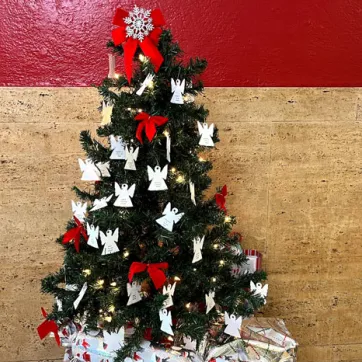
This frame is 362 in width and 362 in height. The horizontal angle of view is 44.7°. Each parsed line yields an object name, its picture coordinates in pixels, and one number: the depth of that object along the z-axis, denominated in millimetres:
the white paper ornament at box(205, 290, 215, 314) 1937
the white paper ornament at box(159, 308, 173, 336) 1812
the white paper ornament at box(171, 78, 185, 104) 1750
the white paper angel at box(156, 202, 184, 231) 1789
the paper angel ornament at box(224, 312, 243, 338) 1979
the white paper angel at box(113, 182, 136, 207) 1753
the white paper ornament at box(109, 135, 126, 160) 1786
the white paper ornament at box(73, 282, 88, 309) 1851
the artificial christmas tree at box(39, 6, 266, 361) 1757
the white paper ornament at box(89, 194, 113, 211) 1784
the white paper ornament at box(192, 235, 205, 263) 1842
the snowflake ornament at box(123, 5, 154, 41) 1724
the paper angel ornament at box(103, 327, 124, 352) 1872
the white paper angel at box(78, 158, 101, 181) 1798
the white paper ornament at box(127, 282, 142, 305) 1859
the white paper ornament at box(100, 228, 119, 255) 1773
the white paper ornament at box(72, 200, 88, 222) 1938
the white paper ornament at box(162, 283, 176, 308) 1828
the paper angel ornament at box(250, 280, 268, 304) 2025
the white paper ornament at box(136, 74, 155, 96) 1729
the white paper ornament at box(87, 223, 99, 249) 1808
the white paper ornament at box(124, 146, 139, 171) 1762
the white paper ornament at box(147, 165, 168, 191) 1740
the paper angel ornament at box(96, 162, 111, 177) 1813
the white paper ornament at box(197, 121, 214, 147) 1812
